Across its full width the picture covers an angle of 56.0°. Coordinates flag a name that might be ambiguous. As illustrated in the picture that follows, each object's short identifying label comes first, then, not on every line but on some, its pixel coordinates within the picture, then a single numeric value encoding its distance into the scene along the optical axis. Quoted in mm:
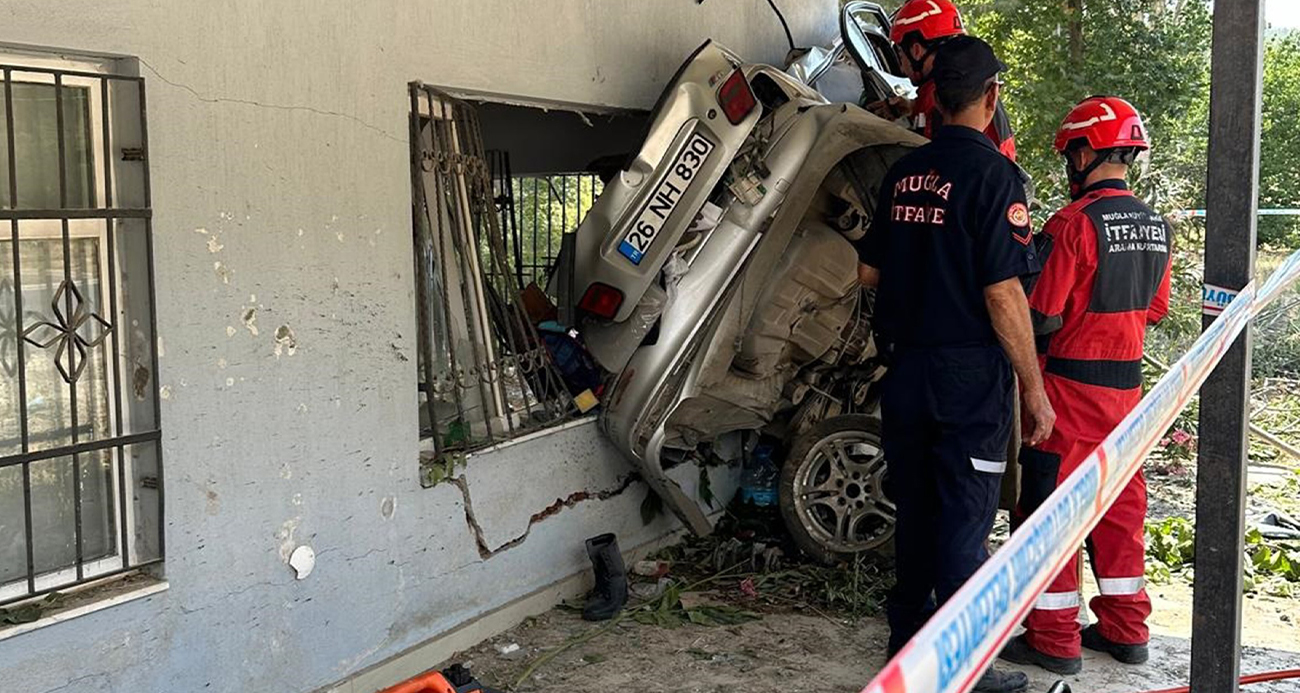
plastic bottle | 6551
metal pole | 3244
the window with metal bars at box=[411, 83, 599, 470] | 4684
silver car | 5309
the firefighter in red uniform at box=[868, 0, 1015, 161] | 5461
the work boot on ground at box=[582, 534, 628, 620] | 5215
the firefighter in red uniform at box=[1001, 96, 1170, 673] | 4578
